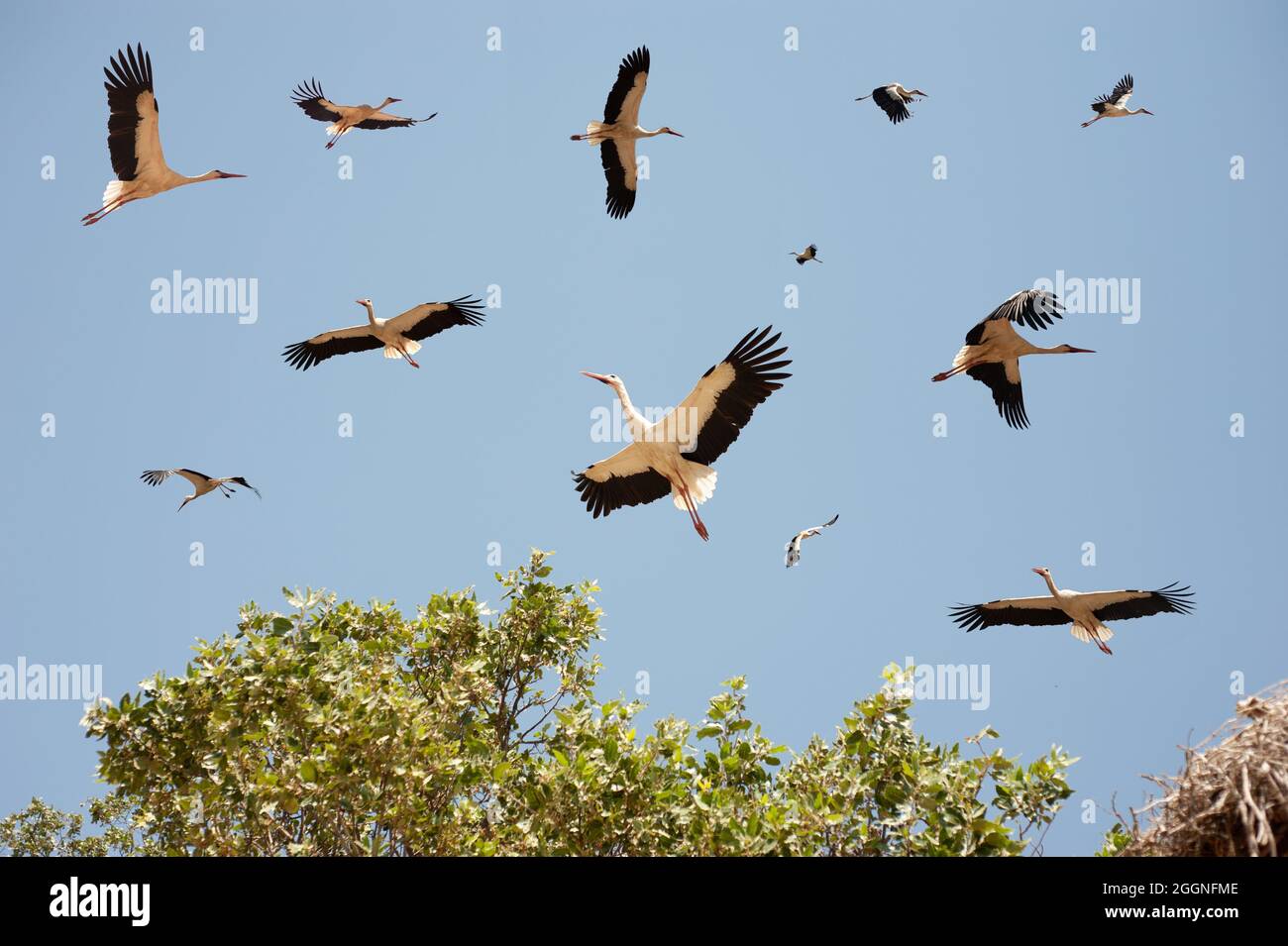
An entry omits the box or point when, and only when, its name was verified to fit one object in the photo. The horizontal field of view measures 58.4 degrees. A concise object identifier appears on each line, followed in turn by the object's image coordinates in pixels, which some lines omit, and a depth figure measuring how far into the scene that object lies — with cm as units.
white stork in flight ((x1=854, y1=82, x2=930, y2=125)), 1597
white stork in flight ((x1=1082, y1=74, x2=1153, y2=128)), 1673
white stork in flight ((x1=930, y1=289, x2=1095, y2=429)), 1189
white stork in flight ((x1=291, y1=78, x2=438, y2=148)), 1672
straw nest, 525
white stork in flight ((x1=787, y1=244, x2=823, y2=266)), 1653
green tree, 827
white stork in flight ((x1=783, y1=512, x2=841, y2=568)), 1162
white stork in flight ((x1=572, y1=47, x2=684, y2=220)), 1418
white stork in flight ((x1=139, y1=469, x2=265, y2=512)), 1437
